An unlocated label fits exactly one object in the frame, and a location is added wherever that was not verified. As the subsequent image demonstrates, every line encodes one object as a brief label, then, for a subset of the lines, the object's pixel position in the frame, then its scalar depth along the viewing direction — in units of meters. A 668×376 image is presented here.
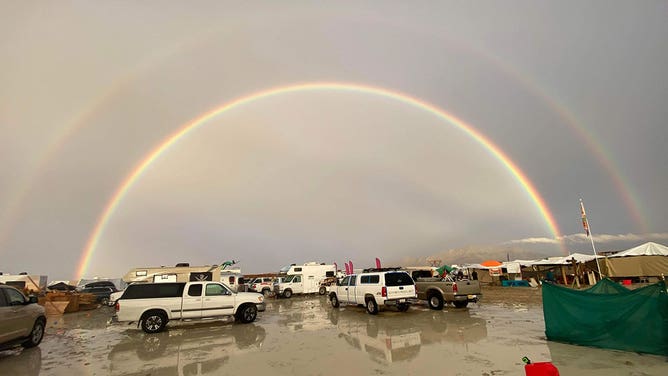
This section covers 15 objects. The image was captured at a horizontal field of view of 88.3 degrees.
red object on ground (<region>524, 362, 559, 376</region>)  3.39
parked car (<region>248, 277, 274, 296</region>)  37.62
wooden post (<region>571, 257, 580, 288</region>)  31.49
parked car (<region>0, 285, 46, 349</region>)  10.26
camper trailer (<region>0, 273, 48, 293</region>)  36.91
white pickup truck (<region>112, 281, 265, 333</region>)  14.20
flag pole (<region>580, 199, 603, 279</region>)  21.05
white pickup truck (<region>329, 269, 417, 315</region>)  17.14
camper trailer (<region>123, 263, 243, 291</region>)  28.91
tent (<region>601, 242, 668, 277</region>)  27.98
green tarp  8.23
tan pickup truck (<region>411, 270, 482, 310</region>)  18.00
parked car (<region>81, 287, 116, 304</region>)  33.39
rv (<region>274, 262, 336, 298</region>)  33.75
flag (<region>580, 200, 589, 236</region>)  21.05
